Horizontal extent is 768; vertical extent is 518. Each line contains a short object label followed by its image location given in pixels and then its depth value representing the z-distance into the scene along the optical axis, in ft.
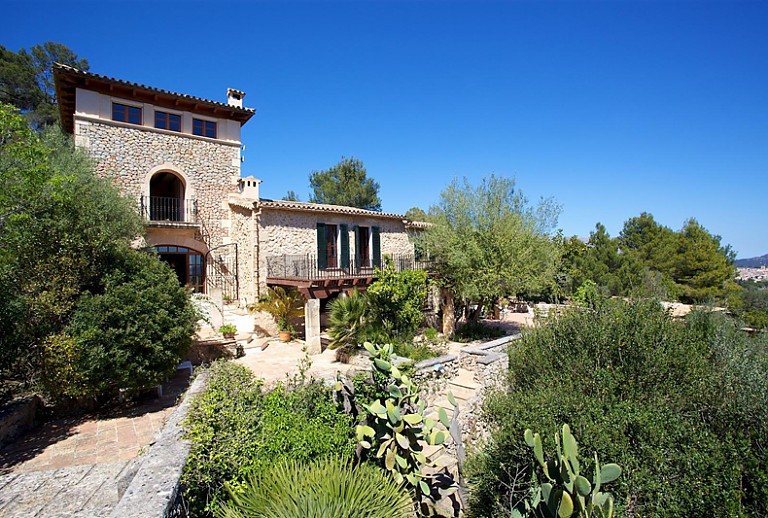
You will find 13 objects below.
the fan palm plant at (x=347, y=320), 37.47
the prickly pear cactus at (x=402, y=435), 15.28
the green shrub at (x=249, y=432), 13.53
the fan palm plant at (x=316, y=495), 11.78
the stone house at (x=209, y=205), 47.78
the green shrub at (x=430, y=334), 44.55
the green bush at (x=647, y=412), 12.78
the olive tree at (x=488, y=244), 44.24
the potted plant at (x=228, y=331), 41.01
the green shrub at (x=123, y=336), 23.58
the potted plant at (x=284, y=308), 47.05
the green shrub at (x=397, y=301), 36.58
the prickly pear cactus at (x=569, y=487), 9.91
